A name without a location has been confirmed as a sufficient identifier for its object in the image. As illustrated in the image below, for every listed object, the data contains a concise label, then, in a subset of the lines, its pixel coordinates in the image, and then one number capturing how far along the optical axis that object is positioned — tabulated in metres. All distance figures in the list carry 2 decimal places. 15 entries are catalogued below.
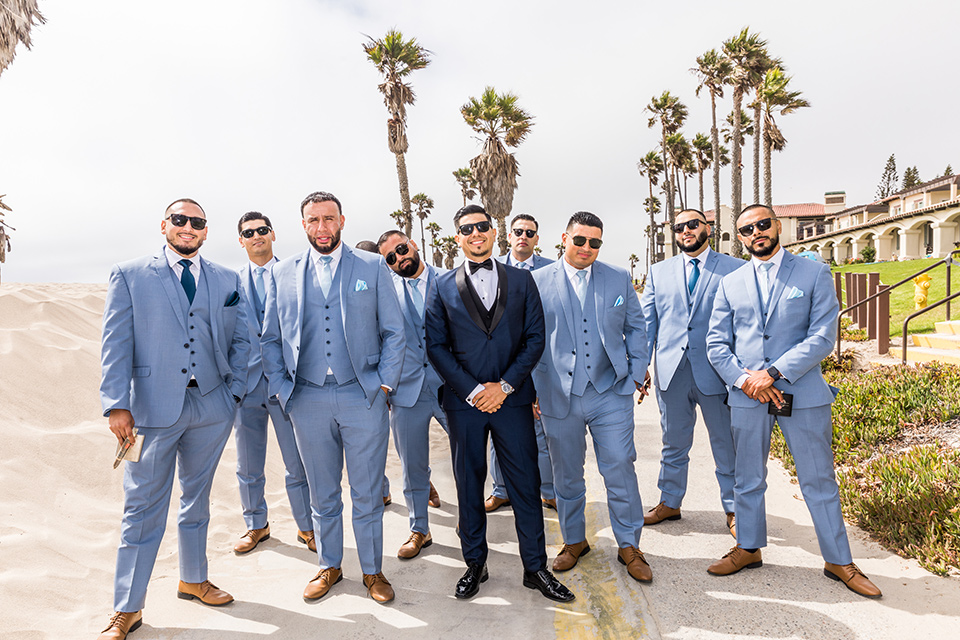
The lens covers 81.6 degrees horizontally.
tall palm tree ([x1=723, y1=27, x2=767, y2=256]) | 29.80
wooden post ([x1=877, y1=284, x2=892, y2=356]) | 10.70
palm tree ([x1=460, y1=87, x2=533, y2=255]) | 25.83
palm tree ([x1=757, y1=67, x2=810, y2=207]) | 29.03
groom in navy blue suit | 3.97
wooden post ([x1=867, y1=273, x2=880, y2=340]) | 11.48
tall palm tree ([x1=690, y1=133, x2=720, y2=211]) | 47.31
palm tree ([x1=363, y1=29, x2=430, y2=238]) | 22.17
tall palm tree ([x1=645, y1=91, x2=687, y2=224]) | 41.12
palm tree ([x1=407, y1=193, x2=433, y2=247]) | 56.94
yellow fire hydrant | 13.99
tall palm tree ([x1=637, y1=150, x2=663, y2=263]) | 51.47
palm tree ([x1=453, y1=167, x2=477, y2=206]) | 46.59
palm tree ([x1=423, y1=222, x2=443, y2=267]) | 62.22
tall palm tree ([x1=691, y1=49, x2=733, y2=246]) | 34.56
